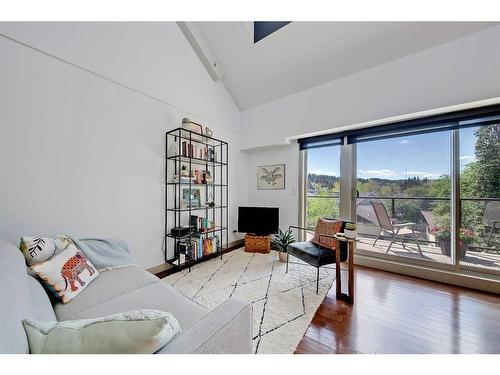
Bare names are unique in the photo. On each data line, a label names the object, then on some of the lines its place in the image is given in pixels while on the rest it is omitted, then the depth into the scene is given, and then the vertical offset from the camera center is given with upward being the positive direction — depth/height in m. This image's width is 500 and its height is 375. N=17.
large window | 2.31 +0.06
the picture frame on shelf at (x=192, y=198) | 2.91 -0.13
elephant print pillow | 1.24 -0.57
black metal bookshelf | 2.76 +0.01
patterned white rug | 1.54 -1.11
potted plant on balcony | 2.40 -0.57
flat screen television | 3.58 -0.54
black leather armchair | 2.15 -0.72
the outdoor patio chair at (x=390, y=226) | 2.79 -0.50
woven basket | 3.53 -0.97
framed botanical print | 3.80 +0.28
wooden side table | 1.98 -0.88
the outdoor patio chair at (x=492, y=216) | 2.26 -0.27
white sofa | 0.65 -0.59
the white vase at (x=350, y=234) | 2.04 -0.44
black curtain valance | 2.24 +0.89
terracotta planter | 2.41 -0.69
